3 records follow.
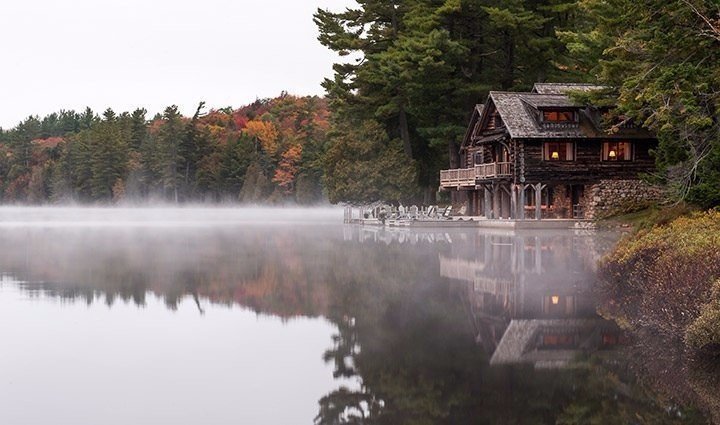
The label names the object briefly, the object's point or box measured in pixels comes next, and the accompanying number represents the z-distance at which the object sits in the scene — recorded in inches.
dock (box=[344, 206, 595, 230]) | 2080.5
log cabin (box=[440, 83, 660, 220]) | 2160.4
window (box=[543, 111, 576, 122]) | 2176.4
